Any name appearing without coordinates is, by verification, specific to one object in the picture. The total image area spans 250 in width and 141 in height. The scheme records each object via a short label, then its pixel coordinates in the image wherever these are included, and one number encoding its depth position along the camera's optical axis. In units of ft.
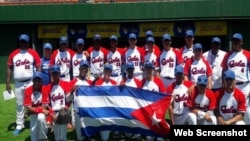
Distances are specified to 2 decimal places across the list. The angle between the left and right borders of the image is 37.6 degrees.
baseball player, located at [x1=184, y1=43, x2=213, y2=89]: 22.84
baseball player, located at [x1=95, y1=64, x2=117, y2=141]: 22.65
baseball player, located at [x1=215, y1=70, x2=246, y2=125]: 19.57
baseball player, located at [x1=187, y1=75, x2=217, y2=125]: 19.98
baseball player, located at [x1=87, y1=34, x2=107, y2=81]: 27.07
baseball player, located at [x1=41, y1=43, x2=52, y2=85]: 25.64
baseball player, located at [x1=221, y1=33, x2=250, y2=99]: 22.26
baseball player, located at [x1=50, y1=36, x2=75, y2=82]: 25.95
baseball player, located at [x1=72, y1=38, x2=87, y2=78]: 26.03
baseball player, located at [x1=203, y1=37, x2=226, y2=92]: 23.81
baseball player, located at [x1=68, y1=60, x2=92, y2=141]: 22.34
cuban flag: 21.16
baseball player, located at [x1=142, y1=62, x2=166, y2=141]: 22.06
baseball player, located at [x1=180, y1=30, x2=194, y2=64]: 24.83
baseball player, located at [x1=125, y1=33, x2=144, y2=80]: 26.45
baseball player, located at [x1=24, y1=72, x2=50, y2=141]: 21.35
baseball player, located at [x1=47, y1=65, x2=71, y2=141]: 21.59
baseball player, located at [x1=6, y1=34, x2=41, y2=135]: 24.44
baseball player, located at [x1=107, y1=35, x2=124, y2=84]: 26.86
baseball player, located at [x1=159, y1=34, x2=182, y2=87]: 24.76
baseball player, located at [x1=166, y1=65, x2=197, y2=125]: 21.29
